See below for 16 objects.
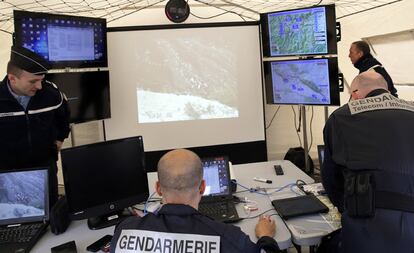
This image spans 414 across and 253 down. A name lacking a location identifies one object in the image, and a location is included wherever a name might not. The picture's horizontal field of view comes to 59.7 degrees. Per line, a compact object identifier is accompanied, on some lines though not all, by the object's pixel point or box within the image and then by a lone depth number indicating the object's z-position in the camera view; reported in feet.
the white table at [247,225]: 5.03
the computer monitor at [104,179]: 5.42
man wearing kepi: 6.93
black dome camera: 11.83
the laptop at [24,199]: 5.53
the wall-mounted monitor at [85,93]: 9.79
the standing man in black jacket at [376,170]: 4.48
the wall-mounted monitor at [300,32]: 10.13
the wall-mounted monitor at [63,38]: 8.75
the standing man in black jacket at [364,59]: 11.29
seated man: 3.57
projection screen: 11.76
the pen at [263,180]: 7.25
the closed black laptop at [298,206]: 5.48
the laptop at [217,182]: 6.21
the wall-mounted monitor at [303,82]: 10.32
